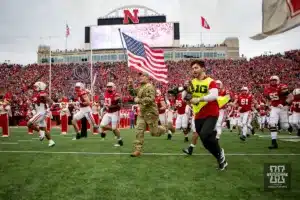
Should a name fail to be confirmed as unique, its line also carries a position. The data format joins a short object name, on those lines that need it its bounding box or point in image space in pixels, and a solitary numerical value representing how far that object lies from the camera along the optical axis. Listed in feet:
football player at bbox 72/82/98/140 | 47.52
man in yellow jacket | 21.98
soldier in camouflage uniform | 29.78
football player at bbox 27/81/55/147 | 39.88
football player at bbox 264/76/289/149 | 36.32
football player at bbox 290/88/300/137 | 49.52
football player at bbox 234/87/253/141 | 47.98
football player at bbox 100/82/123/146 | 40.16
